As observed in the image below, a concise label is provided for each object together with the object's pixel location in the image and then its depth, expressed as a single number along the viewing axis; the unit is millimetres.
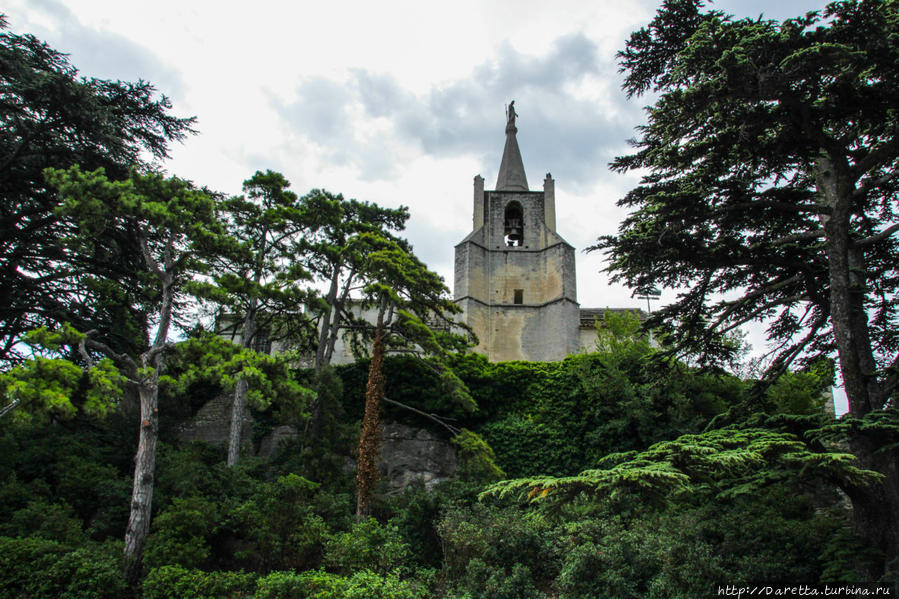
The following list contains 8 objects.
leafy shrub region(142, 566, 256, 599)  8344
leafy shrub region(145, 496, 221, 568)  9258
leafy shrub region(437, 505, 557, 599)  9406
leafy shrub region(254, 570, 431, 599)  8023
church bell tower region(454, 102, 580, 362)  27859
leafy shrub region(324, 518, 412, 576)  9391
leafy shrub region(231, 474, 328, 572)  10148
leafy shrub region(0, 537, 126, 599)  8047
